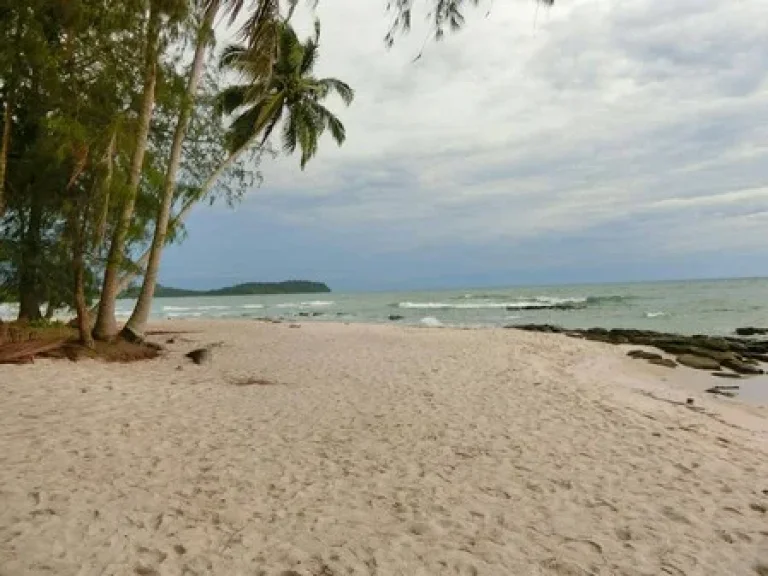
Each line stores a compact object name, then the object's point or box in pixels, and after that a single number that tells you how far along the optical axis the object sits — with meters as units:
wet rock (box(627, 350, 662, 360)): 16.02
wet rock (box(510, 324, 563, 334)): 24.71
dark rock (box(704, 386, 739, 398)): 11.23
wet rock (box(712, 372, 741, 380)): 13.45
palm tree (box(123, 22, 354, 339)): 19.25
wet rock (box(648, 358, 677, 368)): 14.89
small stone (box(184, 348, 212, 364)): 12.12
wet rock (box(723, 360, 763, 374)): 14.18
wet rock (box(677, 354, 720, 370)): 14.77
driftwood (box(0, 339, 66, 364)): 9.38
